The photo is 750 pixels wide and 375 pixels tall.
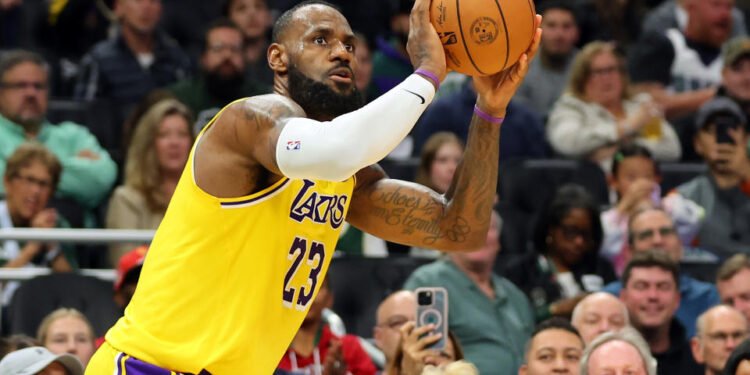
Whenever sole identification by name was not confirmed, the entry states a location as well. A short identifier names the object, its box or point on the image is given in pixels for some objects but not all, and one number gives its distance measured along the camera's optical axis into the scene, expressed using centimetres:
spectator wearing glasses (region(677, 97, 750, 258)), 1762
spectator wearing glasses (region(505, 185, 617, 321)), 1577
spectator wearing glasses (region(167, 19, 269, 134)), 1819
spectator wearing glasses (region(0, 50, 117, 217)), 1627
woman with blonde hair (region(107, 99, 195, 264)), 1584
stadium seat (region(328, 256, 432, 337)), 1535
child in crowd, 1681
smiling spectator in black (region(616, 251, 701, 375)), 1448
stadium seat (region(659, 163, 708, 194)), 1887
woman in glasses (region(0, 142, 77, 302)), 1509
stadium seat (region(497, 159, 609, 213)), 1758
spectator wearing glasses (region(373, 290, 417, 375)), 1337
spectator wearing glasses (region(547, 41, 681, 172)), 1850
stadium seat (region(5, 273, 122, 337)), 1407
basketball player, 797
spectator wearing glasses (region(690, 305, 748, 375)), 1364
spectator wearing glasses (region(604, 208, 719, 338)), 1570
